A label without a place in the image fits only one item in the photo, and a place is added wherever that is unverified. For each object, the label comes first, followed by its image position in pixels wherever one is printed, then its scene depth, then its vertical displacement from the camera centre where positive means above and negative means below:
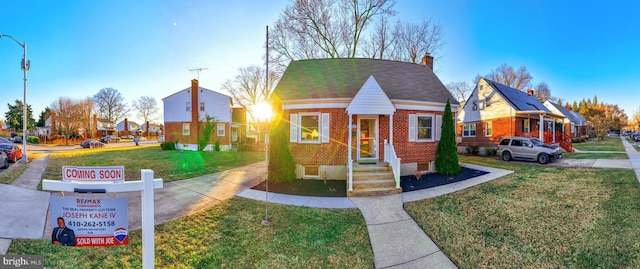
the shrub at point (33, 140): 39.34 -1.05
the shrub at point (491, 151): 21.58 -1.50
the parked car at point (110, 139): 47.87 -1.15
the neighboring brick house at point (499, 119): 22.38 +1.44
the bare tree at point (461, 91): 52.71 +8.94
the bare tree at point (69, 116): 39.47 +2.73
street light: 15.36 +4.00
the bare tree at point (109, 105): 64.81 +7.62
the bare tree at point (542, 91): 54.75 +9.32
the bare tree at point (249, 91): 45.44 +7.76
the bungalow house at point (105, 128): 56.03 +1.34
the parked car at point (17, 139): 38.73 -0.91
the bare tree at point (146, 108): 71.88 +7.27
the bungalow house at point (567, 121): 35.75 +1.95
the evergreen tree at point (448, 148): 11.95 -0.68
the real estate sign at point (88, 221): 3.26 -1.15
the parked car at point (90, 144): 33.44 -1.41
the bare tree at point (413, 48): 28.58 +9.90
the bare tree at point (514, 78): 47.16 +10.47
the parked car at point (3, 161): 12.78 -1.41
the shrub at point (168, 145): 26.53 -1.24
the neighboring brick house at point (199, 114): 27.11 +2.14
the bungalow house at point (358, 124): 10.65 +0.45
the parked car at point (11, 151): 15.40 -1.14
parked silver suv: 15.62 -1.07
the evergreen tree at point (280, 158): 10.53 -1.03
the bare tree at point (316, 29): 24.36 +10.56
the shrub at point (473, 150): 23.09 -1.50
